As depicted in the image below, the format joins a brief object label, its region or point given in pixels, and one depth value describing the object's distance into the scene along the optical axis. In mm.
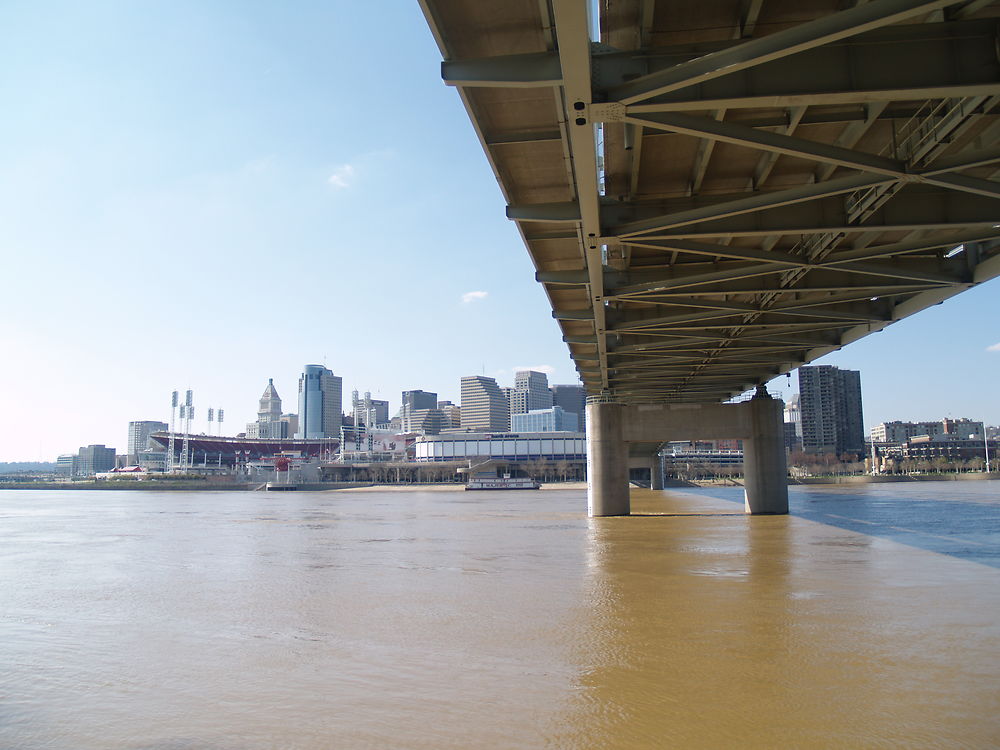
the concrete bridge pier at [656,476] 112025
